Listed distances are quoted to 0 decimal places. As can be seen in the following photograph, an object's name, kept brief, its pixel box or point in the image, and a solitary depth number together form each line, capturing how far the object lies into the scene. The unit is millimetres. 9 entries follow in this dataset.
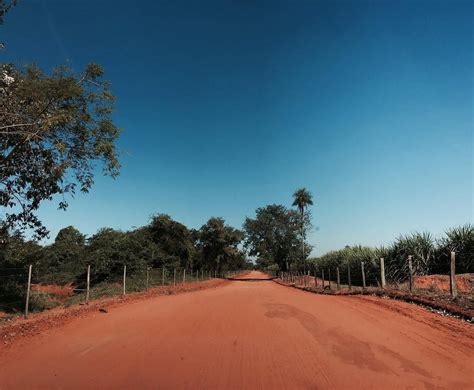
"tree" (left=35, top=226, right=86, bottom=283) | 27719
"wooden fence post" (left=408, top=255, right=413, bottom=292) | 12836
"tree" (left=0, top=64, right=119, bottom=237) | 11645
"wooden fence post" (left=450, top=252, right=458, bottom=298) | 10668
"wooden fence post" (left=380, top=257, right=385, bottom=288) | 15566
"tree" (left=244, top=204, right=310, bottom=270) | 62581
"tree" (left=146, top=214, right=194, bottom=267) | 39438
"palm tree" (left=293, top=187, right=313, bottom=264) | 64562
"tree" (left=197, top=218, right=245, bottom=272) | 56562
